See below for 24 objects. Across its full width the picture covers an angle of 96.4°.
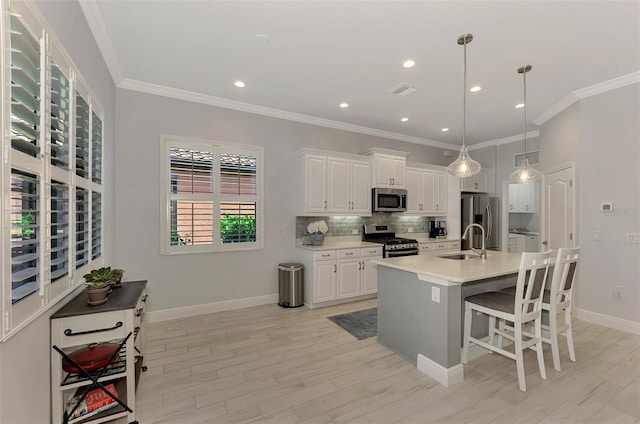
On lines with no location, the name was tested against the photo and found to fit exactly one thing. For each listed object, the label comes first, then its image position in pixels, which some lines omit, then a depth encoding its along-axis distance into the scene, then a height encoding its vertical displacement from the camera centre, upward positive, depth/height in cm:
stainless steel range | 480 -48
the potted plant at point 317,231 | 452 -28
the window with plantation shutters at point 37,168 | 117 +23
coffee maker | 599 -34
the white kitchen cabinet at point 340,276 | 420 -96
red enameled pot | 179 -93
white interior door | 398 +7
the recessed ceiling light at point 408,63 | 299 +159
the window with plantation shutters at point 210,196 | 379 +24
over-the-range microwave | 504 +25
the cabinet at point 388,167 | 500 +83
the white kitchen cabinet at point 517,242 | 652 -66
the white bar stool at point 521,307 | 227 -80
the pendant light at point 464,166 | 292 +49
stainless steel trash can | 423 -109
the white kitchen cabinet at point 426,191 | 557 +44
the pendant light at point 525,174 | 340 +47
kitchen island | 234 -81
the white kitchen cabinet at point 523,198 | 687 +38
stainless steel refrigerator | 612 -6
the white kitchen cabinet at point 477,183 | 622 +66
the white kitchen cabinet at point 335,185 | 440 +46
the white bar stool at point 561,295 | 249 -76
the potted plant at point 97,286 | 185 -48
